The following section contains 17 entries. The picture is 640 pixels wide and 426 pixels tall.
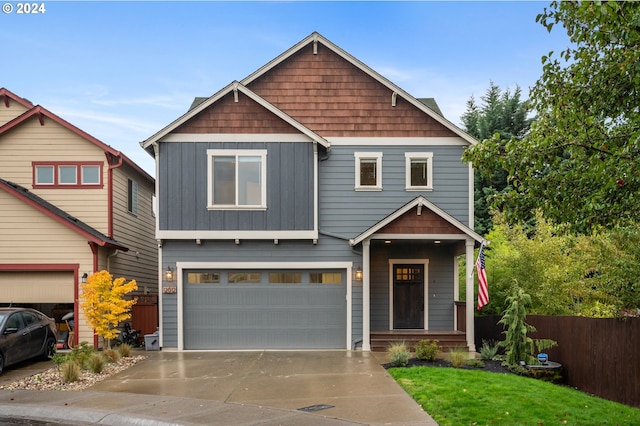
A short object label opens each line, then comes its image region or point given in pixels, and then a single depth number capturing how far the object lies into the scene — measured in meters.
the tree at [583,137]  6.44
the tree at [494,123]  30.55
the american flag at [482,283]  13.82
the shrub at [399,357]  12.59
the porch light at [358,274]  15.84
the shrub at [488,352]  13.20
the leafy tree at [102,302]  13.96
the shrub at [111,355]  13.31
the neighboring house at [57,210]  15.69
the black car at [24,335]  12.58
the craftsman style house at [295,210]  15.65
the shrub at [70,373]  11.17
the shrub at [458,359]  12.28
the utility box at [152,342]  15.63
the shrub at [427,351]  12.99
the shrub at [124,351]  14.30
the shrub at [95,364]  12.09
